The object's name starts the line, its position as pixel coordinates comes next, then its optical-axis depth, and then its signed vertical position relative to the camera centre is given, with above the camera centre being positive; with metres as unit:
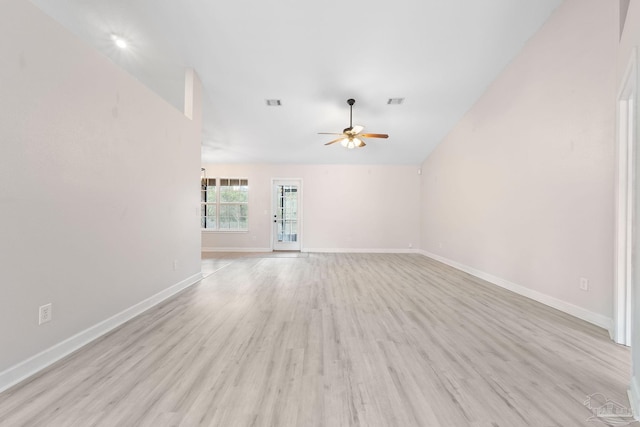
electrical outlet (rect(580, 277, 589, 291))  2.79 -0.68
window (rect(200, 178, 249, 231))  8.03 +0.32
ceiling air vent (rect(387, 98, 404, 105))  4.96 +2.11
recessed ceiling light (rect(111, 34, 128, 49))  3.83 +2.44
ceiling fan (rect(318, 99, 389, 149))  4.58 +1.37
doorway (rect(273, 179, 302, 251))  7.99 -0.01
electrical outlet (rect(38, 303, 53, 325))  1.83 -0.71
